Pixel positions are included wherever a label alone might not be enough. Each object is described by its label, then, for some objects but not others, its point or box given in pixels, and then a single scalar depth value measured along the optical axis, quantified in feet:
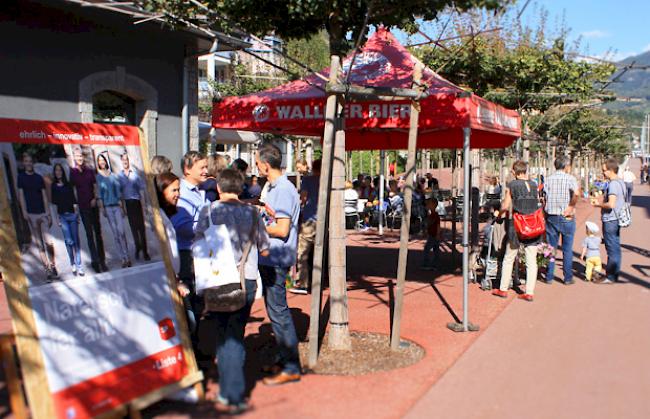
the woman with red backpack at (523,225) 26.48
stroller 28.30
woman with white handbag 13.99
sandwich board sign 11.61
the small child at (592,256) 31.24
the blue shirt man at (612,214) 30.07
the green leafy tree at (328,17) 16.90
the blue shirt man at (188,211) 16.85
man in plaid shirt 29.50
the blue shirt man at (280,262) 15.72
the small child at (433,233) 32.63
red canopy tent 20.59
